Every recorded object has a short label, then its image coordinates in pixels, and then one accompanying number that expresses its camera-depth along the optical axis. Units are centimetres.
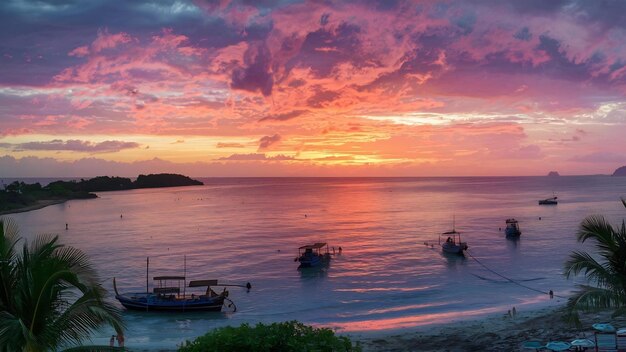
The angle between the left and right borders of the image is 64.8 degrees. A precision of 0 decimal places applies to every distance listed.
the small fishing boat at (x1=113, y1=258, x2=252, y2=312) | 3691
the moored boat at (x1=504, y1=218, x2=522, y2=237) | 7219
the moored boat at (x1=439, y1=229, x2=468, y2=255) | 5997
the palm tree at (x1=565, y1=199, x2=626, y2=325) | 1423
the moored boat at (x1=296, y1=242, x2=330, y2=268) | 5356
